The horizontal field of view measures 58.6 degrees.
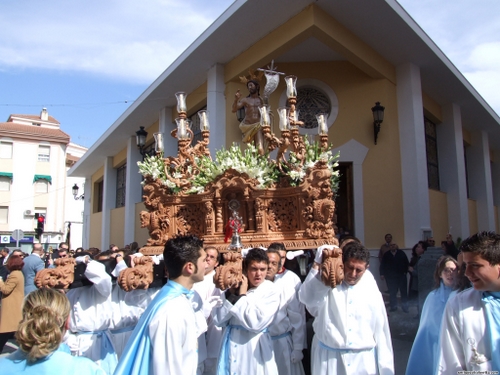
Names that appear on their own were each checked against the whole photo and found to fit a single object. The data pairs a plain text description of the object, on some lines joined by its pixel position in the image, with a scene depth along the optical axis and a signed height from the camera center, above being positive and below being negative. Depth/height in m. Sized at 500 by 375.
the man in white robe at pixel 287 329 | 4.04 -0.77
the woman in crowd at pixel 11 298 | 6.97 -0.81
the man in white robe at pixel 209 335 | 4.33 -0.91
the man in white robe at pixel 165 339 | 2.47 -0.53
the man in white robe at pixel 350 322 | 3.42 -0.61
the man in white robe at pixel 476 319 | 2.43 -0.43
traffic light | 18.80 +0.79
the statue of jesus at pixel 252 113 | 7.89 +2.39
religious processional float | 5.35 +0.63
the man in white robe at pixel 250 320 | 3.57 -0.61
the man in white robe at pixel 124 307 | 4.31 -0.60
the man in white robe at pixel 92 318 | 4.05 -0.67
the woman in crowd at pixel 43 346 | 2.00 -0.44
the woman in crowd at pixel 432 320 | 3.33 -0.62
